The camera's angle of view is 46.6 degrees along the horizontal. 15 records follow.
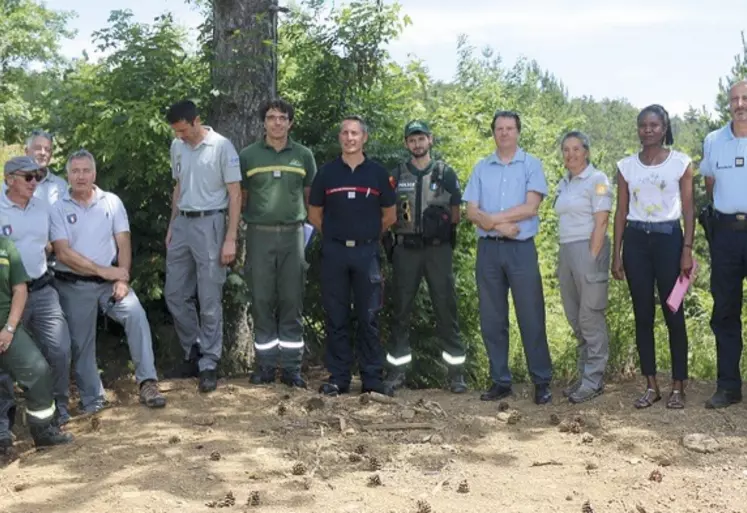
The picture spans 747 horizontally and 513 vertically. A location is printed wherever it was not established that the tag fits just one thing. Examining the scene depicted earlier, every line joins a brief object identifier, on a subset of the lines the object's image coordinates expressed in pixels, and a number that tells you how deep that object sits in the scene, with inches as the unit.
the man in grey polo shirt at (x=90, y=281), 257.4
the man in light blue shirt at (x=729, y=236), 242.4
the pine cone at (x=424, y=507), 183.2
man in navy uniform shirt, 269.4
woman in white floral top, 247.4
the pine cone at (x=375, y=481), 201.3
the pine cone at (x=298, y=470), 207.9
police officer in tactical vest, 277.7
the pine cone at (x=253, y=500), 189.2
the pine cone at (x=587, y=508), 183.2
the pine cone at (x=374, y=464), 212.2
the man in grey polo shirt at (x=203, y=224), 270.8
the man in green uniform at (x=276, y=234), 273.6
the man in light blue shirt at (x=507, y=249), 265.7
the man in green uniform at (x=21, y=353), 231.3
